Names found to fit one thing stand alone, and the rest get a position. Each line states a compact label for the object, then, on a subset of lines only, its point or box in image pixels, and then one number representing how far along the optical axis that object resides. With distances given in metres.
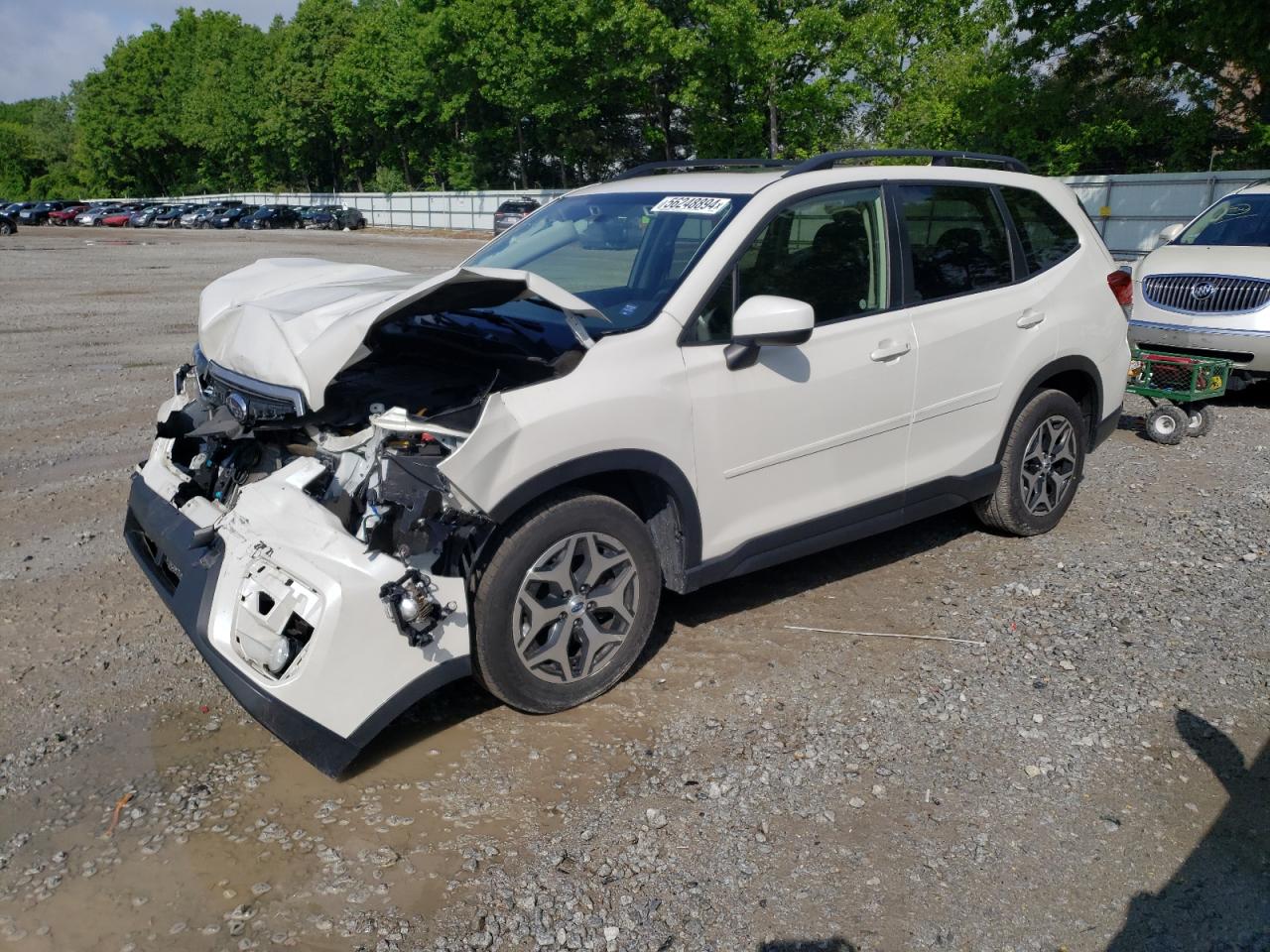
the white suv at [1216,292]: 8.79
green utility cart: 8.00
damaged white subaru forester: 3.35
